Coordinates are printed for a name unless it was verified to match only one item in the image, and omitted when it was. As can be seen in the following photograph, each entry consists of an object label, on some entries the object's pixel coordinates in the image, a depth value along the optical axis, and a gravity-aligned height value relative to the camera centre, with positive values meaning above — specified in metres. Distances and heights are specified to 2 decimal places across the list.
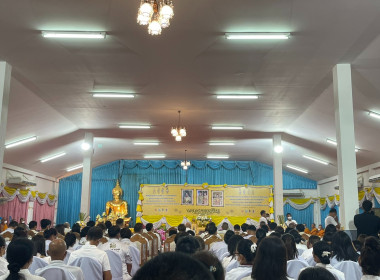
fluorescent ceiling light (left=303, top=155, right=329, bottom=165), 17.42 +2.30
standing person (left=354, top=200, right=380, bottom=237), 6.60 -0.10
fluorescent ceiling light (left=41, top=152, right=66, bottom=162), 17.27 +2.34
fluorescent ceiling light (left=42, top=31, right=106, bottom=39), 7.09 +3.03
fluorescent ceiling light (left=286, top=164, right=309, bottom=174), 20.32 +2.29
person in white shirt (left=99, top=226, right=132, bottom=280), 6.12 -0.50
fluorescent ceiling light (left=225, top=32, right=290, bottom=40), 7.07 +3.02
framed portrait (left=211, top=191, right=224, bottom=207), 17.16 +0.66
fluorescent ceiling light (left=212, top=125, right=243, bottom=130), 14.18 +2.95
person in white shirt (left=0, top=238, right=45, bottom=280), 2.98 -0.33
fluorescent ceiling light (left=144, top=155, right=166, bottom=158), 20.75 +2.87
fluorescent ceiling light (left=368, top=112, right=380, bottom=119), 10.44 +2.52
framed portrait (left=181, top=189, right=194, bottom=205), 17.23 +0.71
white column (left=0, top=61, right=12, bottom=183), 8.06 +2.25
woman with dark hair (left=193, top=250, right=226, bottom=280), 2.26 -0.27
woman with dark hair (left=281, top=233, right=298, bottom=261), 4.90 -0.36
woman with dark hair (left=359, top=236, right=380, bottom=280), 3.24 -0.34
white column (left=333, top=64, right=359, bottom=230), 7.88 +1.34
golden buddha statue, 19.91 +0.38
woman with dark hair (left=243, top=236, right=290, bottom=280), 2.62 -0.29
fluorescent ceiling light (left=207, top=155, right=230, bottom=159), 20.64 +2.86
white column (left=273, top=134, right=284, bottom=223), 15.14 +1.30
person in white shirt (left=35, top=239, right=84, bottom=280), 3.72 -0.37
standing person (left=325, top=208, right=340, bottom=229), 10.12 -0.08
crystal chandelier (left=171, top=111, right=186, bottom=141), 11.27 +2.20
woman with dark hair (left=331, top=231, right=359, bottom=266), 4.67 -0.36
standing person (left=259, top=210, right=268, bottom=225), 15.28 -0.02
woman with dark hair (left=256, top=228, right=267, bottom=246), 6.39 -0.28
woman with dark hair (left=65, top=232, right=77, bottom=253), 5.91 -0.37
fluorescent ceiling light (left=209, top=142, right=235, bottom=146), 17.16 +2.92
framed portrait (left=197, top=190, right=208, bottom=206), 17.23 +0.70
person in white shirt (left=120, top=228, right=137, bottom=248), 7.11 -0.36
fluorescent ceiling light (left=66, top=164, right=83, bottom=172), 20.50 +2.26
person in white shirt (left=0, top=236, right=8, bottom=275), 4.47 -0.52
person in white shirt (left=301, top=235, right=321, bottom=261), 5.43 -0.46
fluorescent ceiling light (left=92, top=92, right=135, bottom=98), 10.40 +2.97
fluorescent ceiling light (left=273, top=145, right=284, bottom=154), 15.02 +2.36
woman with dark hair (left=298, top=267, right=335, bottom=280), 2.08 -0.29
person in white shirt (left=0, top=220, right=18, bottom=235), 8.95 -0.28
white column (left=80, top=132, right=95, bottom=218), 14.82 +1.39
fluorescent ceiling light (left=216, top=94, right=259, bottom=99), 10.48 +2.97
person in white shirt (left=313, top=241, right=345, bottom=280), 3.64 -0.35
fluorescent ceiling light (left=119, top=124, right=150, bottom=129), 14.11 +2.96
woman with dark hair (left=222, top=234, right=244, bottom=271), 5.13 -0.38
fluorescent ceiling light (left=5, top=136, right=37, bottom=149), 13.50 +2.30
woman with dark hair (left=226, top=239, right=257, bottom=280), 3.37 -0.36
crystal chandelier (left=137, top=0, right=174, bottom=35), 4.46 +2.16
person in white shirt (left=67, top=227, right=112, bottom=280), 4.63 -0.46
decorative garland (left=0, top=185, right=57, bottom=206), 14.60 +0.71
